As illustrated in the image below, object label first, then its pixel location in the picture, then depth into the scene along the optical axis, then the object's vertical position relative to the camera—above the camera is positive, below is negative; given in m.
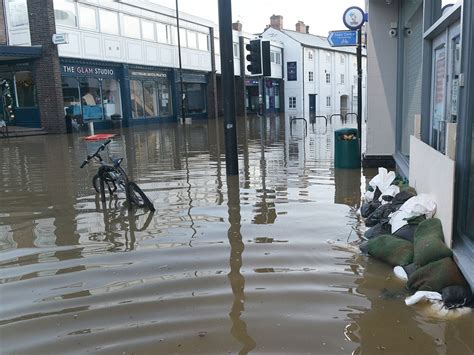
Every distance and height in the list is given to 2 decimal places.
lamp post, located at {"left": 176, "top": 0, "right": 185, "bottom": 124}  31.11 +2.67
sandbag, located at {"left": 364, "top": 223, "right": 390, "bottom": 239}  5.37 -1.38
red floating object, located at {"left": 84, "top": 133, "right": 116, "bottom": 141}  9.52 -0.45
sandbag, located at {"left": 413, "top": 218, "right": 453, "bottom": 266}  4.09 -1.21
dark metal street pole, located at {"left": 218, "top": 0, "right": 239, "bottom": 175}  9.20 +0.59
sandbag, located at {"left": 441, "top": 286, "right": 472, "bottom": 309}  3.62 -1.43
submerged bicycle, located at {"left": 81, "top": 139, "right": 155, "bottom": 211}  7.27 -1.09
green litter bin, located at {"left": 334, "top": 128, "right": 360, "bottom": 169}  10.16 -0.98
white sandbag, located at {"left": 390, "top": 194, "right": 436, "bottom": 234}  4.83 -1.06
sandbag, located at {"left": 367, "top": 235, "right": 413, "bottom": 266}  4.54 -1.38
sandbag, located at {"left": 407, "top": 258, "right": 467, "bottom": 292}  3.79 -1.36
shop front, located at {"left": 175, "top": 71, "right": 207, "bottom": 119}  36.31 +1.13
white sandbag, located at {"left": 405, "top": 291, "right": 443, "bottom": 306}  3.73 -1.46
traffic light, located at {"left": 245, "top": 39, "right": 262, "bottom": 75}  13.22 +1.31
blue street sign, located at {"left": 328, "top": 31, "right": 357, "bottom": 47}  11.12 +1.45
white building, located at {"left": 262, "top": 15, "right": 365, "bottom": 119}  52.81 +3.60
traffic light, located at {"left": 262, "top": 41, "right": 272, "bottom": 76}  13.77 +1.32
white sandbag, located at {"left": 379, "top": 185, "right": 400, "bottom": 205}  6.18 -1.12
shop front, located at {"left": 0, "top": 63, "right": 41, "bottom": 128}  24.95 +0.99
